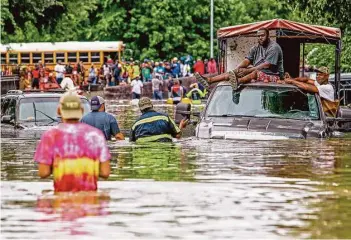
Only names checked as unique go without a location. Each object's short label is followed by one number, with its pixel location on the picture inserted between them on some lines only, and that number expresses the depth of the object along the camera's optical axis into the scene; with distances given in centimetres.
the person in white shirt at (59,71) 7481
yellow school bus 8338
